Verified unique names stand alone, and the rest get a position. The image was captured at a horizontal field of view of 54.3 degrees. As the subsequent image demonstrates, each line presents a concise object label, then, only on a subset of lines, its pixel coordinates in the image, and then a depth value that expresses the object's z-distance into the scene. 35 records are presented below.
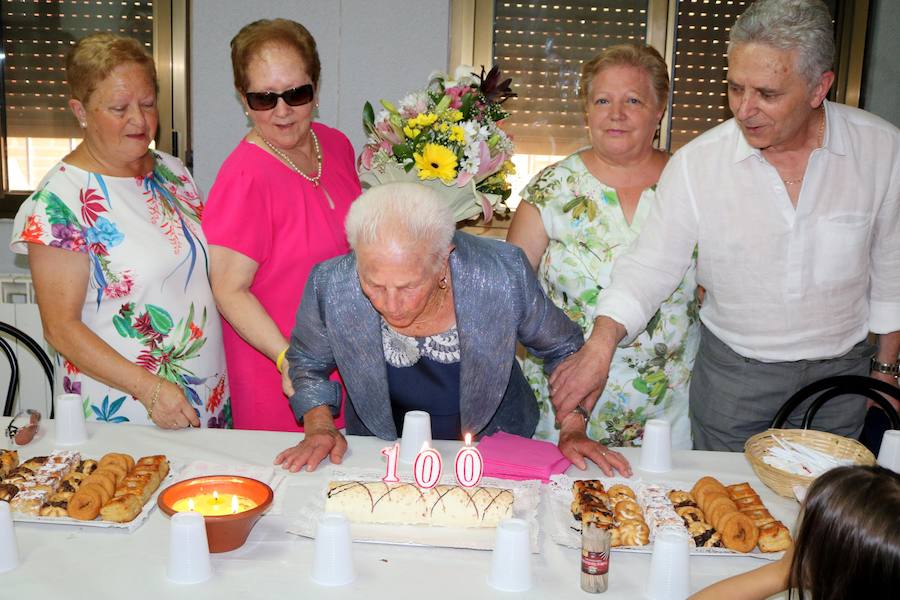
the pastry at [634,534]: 1.73
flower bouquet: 2.59
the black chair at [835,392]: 2.45
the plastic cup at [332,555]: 1.59
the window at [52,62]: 4.12
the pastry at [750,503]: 1.86
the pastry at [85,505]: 1.76
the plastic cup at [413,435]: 2.15
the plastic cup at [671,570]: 1.57
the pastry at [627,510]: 1.81
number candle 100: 1.84
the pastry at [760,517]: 1.78
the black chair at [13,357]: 2.67
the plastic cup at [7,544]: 1.60
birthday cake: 1.81
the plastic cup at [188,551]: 1.57
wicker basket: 2.00
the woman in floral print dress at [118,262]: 2.42
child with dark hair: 1.28
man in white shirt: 2.50
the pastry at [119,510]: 1.76
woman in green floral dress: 2.78
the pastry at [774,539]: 1.72
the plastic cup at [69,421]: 2.19
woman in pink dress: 2.66
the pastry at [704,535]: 1.74
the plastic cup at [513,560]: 1.59
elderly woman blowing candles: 2.20
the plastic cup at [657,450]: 2.13
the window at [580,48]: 4.21
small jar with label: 1.58
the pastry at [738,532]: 1.72
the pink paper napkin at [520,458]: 2.05
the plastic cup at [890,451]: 2.09
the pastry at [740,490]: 1.92
